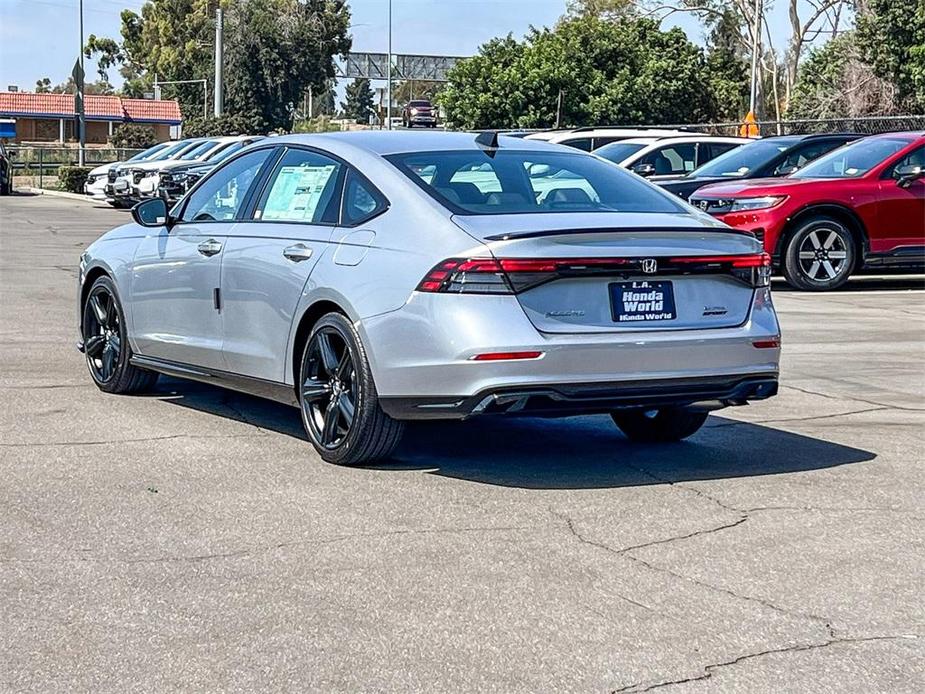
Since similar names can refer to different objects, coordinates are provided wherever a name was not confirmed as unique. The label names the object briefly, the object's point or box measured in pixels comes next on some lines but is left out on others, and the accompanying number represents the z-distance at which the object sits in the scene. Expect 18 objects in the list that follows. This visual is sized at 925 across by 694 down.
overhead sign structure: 96.75
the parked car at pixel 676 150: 23.56
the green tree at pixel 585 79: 57.25
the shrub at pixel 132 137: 85.81
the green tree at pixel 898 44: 45.34
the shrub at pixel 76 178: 46.19
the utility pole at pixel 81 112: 51.12
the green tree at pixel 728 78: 64.94
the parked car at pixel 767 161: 18.88
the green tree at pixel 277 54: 84.12
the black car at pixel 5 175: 42.19
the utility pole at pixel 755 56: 59.38
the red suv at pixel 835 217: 16.56
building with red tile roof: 104.25
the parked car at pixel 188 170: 29.47
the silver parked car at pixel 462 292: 6.48
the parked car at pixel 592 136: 27.05
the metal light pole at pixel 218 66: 61.44
